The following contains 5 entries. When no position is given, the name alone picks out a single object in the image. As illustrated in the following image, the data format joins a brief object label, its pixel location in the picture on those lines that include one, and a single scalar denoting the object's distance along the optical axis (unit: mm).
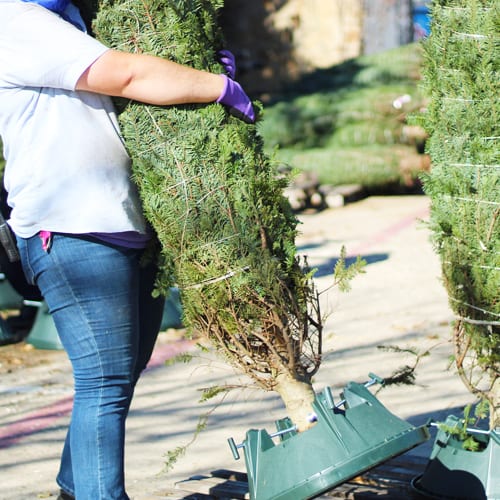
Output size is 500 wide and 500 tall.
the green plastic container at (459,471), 6187
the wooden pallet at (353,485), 6773
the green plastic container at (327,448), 5445
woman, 5355
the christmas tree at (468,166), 6184
